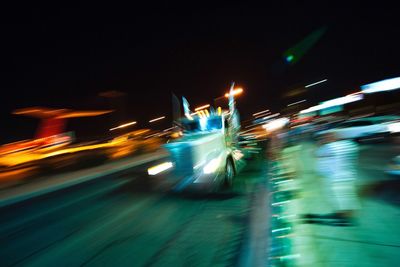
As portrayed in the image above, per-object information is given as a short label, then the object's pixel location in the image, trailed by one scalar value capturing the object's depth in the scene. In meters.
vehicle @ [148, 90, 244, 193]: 8.27
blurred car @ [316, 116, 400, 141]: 14.08
